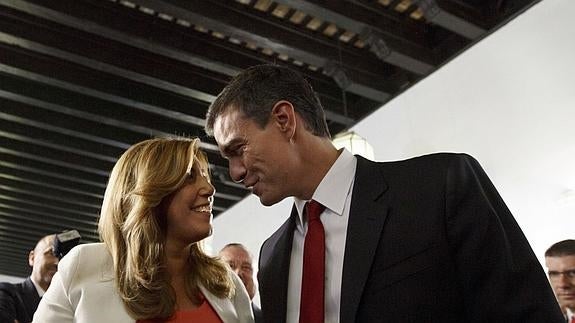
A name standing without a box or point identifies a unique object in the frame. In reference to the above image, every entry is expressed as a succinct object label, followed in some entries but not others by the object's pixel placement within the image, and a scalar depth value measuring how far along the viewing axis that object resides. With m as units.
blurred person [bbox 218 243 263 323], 3.84
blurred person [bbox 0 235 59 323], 3.14
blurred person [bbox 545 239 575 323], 3.03
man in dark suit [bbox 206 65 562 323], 1.17
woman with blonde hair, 1.67
